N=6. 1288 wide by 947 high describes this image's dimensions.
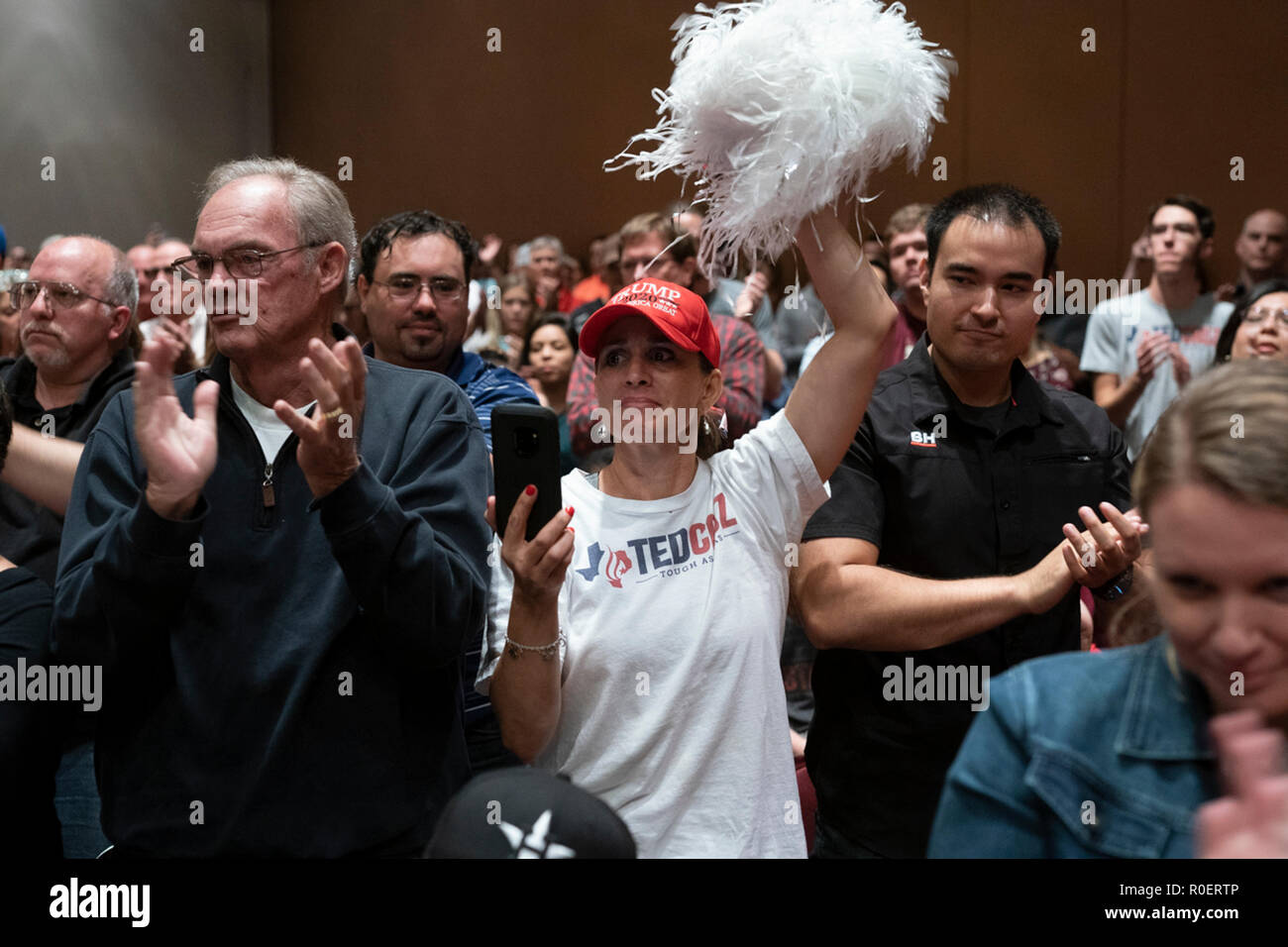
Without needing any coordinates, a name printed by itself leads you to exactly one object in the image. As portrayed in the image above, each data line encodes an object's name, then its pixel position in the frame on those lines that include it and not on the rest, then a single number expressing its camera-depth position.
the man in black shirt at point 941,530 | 1.85
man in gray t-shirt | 3.79
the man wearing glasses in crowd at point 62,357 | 2.37
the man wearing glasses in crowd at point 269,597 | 1.51
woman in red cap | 1.63
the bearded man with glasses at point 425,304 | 2.82
